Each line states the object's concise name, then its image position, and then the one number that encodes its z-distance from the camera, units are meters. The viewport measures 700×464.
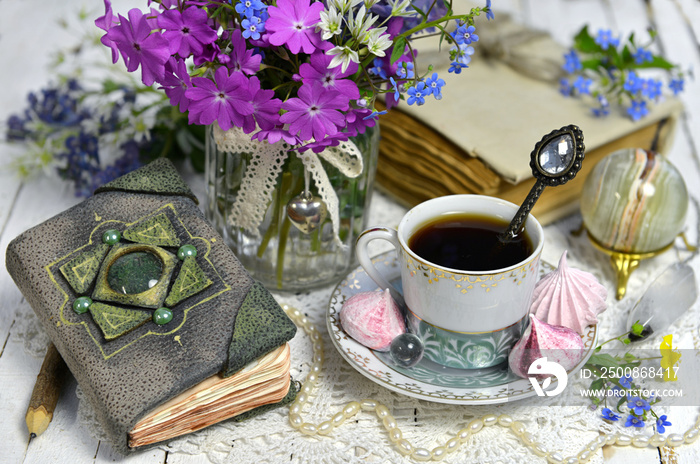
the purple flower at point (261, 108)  0.79
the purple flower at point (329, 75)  0.78
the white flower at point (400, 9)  0.75
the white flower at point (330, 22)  0.74
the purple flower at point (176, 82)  0.79
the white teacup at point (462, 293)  0.80
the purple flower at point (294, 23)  0.75
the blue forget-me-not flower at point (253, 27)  0.75
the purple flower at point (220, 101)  0.79
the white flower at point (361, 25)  0.74
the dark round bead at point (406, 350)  0.86
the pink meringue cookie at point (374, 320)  0.88
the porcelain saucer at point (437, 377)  0.83
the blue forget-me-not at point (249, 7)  0.75
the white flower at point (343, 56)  0.75
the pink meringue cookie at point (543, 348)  0.84
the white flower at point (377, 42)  0.75
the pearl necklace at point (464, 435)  0.84
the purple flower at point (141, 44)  0.75
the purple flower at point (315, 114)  0.80
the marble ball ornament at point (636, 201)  1.05
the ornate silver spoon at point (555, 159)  0.80
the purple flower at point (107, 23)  0.77
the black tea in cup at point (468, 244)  0.85
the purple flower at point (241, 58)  0.77
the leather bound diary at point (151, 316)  0.77
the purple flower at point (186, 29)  0.76
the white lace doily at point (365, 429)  0.84
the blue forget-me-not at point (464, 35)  0.79
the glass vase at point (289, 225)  0.96
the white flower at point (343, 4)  0.74
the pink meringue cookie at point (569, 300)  0.91
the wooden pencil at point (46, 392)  0.84
